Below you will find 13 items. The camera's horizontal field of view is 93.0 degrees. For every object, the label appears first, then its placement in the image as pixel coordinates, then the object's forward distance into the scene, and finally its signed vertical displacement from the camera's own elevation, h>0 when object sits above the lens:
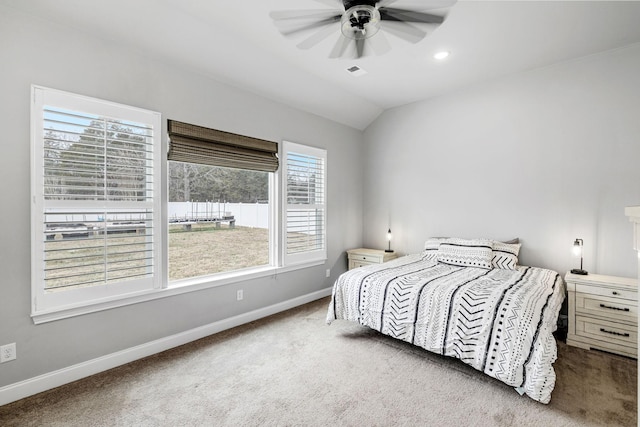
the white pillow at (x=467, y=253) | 3.39 -0.47
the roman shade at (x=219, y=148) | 2.88 +0.68
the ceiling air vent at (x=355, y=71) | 3.50 +1.67
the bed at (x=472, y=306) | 2.11 -0.78
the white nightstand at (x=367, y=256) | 4.47 -0.66
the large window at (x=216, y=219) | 3.07 -0.08
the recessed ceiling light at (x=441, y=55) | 3.10 +1.65
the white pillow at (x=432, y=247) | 3.85 -0.46
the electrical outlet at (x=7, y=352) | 2.05 -0.96
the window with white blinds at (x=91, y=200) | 2.20 +0.10
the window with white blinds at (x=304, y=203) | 3.96 +0.14
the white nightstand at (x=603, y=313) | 2.69 -0.92
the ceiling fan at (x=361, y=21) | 1.75 +1.18
